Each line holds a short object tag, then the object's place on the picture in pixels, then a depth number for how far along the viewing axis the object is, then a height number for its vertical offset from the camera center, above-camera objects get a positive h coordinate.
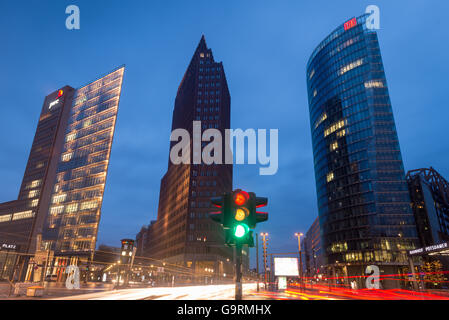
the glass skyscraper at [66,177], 82.12 +26.57
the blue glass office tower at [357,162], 80.31 +32.31
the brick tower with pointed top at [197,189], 105.56 +30.60
